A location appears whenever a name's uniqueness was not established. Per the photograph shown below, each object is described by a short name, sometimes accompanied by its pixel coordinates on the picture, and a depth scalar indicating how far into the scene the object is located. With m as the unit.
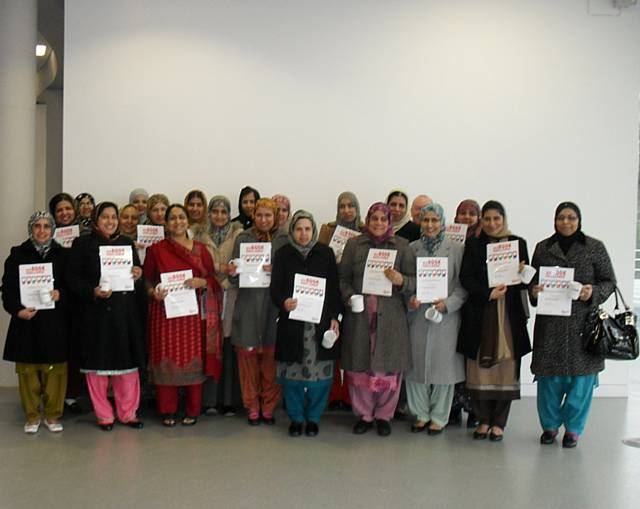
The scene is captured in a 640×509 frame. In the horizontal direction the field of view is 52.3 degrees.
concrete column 6.11
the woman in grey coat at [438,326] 4.71
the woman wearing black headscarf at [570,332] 4.49
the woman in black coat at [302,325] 4.59
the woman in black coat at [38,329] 4.67
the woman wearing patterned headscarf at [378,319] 4.65
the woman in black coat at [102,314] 4.65
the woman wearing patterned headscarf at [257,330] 4.88
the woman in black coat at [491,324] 4.57
